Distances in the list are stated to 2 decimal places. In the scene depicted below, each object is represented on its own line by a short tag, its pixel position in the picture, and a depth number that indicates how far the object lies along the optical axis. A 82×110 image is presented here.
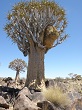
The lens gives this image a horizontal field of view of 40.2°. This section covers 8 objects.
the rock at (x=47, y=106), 3.57
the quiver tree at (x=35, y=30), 6.83
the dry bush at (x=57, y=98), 3.83
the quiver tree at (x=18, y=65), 13.82
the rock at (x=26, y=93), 4.31
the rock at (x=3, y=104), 3.87
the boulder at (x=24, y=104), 3.61
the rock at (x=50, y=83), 6.87
